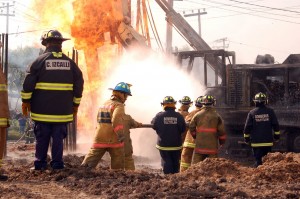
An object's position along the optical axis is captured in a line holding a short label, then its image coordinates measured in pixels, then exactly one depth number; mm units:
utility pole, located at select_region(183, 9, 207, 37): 64375
